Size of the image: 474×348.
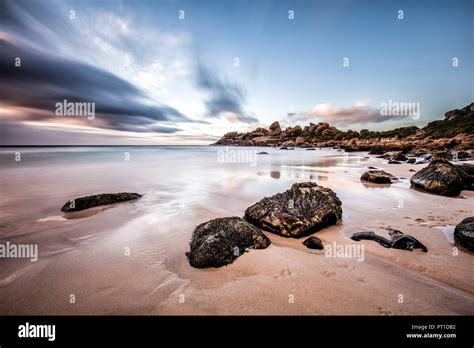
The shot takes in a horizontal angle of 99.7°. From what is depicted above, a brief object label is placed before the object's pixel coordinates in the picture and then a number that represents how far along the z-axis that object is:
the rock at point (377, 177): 8.91
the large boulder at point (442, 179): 6.62
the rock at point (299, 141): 95.06
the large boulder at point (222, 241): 2.94
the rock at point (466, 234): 3.25
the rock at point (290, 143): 96.25
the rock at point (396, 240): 3.33
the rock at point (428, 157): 19.54
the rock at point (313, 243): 3.43
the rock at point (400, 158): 19.45
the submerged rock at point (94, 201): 5.52
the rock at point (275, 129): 124.03
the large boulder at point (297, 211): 3.93
